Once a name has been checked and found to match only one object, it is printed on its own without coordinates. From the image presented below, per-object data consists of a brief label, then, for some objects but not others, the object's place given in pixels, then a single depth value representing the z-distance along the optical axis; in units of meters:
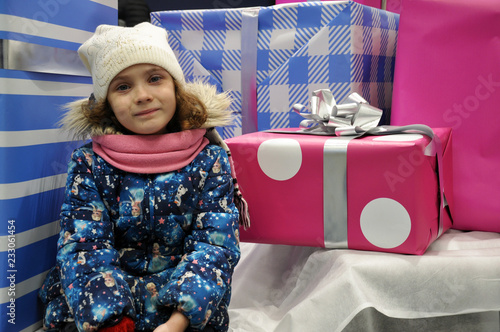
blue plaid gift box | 1.22
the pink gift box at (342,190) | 0.88
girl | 0.80
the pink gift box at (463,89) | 1.03
